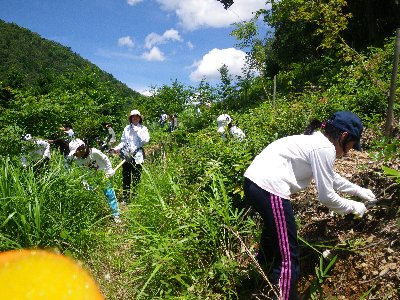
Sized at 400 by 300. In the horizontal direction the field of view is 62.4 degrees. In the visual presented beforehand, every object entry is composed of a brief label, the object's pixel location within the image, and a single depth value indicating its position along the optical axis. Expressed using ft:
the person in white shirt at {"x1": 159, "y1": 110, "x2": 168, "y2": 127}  50.38
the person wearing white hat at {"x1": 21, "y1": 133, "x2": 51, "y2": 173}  13.56
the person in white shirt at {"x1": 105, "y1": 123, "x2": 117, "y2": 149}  41.64
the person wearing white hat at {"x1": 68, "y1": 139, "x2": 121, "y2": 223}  14.37
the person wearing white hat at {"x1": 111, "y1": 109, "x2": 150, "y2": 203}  18.30
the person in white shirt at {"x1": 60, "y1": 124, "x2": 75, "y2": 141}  16.85
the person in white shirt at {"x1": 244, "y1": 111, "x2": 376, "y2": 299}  6.81
